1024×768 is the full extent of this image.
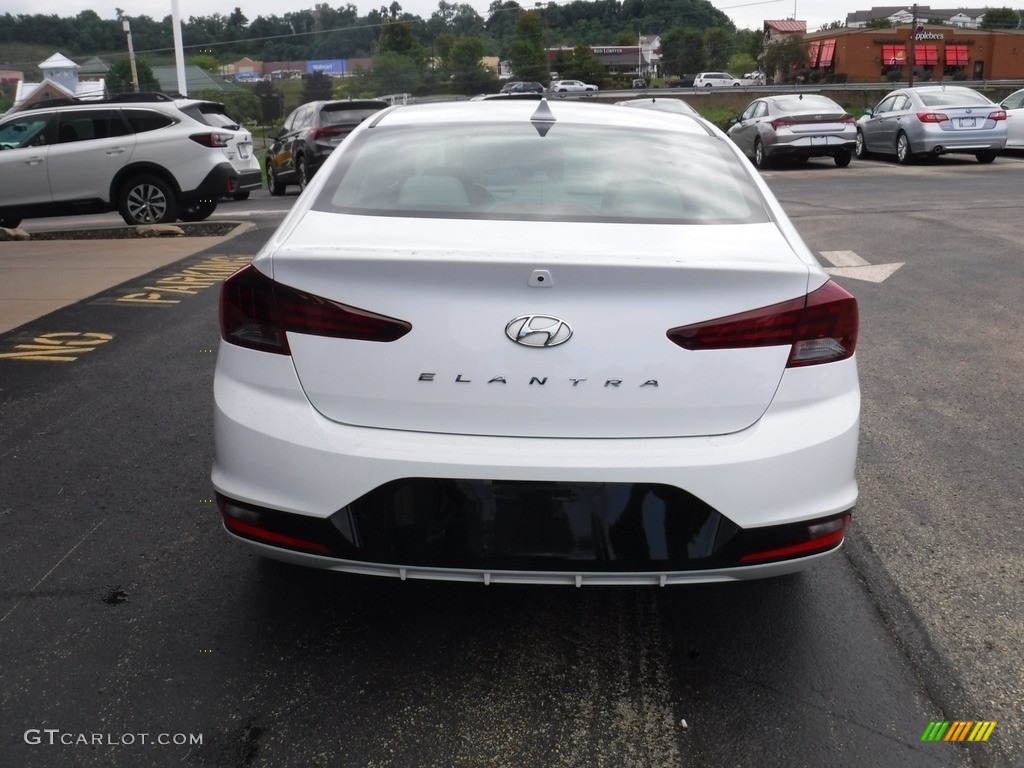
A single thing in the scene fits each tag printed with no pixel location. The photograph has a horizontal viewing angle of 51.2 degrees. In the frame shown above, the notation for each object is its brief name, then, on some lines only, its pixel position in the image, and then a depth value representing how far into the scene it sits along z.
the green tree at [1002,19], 95.75
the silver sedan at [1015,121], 22.09
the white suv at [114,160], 14.26
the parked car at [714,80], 82.31
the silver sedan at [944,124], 20.67
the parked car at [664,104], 16.85
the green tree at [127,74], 84.32
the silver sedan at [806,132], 21.14
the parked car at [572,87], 79.62
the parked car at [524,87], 63.68
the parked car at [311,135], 18.25
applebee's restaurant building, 81.38
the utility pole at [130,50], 62.56
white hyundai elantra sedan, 2.69
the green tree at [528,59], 103.19
